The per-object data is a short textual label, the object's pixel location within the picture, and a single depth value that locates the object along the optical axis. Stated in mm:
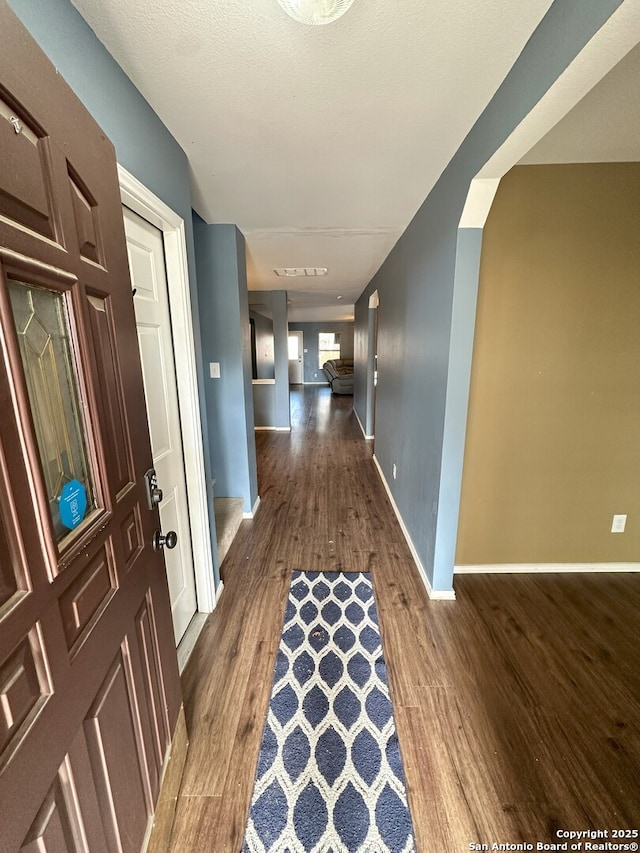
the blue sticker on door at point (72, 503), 683
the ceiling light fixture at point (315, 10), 866
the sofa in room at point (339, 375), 9305
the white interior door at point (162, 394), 1409
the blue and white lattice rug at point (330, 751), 1041
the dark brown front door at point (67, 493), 538
